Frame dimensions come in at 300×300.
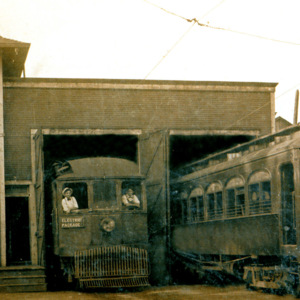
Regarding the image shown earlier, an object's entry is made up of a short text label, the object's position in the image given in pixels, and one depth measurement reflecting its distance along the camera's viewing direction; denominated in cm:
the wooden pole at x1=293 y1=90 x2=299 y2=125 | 3065
